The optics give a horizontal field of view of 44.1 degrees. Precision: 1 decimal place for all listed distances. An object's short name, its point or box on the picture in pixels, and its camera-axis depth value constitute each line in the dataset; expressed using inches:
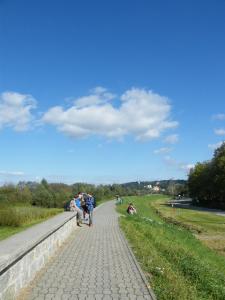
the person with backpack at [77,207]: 542.8
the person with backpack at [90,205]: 546.9
